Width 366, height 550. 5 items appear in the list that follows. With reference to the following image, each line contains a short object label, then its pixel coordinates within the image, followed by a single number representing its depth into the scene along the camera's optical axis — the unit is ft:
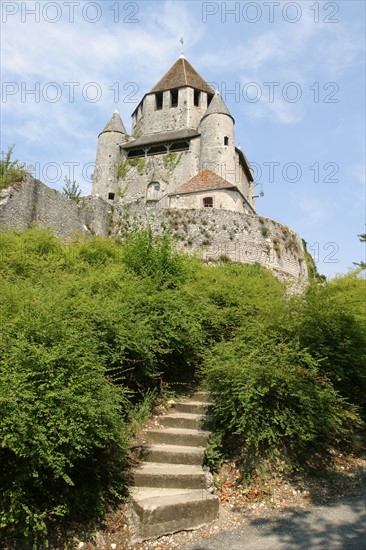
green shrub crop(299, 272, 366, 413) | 21.97
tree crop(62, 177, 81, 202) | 128.80
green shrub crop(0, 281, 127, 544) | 13.08
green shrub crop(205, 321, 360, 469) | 18.78
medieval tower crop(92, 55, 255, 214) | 114.73
